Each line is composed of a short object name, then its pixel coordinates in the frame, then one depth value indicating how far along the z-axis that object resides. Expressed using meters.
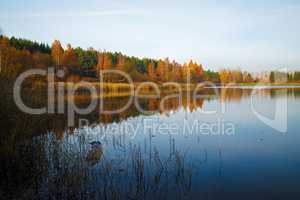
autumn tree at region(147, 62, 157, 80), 63.16
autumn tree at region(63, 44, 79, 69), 44.93
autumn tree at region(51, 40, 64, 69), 42.50
